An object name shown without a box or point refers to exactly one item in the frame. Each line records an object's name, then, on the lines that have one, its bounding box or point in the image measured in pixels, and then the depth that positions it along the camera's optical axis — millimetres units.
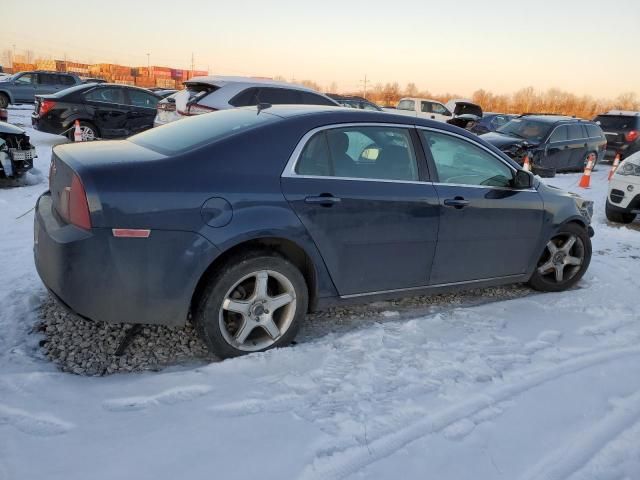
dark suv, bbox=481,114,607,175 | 12648
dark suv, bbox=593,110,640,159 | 16984
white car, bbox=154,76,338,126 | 9086
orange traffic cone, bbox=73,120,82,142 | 11250
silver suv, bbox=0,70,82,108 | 23250
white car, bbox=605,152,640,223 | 8023
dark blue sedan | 2803
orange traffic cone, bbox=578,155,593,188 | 11805
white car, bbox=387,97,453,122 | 23312
